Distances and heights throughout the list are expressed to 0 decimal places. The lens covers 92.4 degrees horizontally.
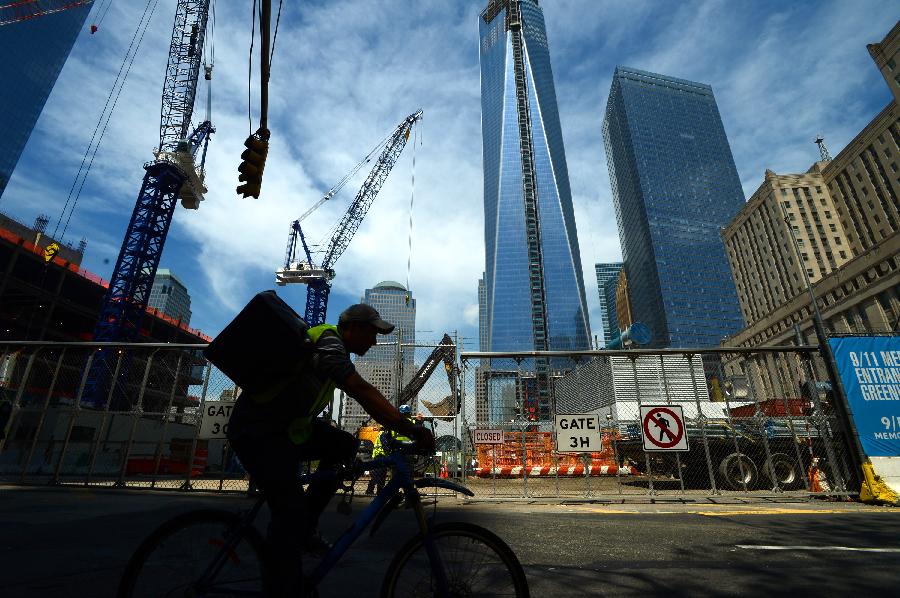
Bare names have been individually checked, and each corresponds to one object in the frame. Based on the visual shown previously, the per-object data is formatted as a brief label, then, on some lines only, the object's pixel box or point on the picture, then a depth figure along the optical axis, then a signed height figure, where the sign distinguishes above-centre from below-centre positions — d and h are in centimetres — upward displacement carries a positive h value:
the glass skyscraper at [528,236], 15925 +7910
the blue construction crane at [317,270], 6412 +2676
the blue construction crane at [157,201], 3850 +2394
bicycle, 217 -48
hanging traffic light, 1088 +715
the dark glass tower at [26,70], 10362 +9461
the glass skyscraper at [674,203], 15988 +9658
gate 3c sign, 1070 +103
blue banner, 987 +159
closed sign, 1121 +58
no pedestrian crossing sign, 1011 +68
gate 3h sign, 1028 +61
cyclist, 220 +12
